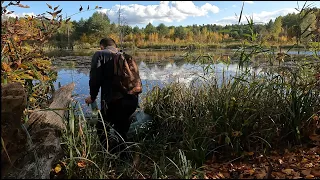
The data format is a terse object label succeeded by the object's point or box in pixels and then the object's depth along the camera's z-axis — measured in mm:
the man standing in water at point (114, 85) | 2627
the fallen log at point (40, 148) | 1754
